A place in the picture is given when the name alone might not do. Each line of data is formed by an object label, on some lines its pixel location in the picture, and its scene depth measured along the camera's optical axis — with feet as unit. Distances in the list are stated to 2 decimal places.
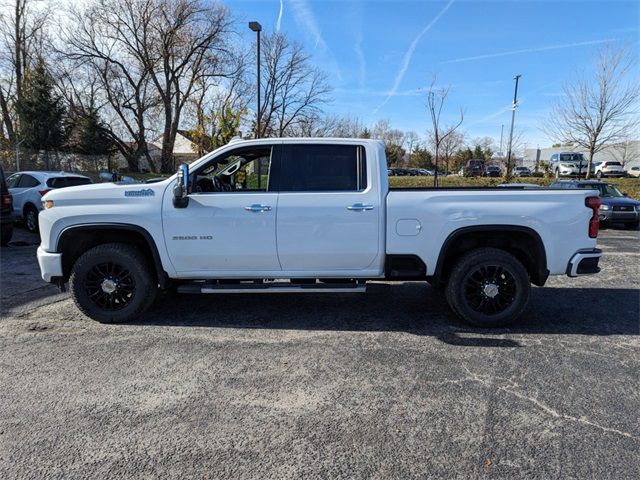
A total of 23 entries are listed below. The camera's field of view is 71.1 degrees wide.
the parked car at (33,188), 38.58
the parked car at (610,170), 119.75
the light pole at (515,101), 107.76
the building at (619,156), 151.29
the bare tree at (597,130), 70.85
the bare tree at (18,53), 101.30
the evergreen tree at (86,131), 108.37
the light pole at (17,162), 68.44
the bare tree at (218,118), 82.02
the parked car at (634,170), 146.47
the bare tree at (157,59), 104.47
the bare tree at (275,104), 112.78
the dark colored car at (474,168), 135.13
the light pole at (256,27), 57.72
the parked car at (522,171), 139.60
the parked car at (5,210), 29.01
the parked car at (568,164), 119.34
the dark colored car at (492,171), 131.85
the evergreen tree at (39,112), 95.86
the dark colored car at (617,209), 47.06
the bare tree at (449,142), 92.40
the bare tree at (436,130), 76.64
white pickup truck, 15.39
